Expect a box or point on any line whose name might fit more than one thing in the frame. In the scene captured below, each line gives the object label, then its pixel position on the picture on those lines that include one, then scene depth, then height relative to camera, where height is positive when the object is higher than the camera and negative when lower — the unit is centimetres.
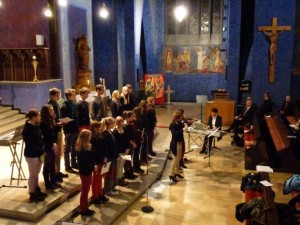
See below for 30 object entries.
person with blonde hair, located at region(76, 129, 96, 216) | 576 -156
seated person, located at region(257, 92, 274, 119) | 1181 -136
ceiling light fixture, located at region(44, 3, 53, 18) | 1284 +207
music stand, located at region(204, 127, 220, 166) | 881 -198
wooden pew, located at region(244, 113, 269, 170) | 909 -224
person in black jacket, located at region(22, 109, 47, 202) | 592 -138
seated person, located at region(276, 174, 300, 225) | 483 -200
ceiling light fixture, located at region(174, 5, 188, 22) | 914 +141
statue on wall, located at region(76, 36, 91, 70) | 1538 +66
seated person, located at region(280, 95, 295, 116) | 1192 -138
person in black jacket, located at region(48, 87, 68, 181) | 701 -122
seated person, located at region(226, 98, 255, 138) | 1116 -167
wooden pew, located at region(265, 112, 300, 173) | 887 -219
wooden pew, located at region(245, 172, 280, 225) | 443 -187
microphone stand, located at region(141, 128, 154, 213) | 671 -269
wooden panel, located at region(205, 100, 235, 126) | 1374 -165
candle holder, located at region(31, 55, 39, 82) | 1331 +12
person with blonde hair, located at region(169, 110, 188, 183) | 798 -163
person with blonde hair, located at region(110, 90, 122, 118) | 887 -95
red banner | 1725 -99
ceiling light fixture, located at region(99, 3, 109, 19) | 1351 +208
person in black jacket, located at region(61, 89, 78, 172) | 721 -114
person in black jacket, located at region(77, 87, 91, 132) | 745 -95
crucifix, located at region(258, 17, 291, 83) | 1188 +111
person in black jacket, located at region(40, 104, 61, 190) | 630 -140
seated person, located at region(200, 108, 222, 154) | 1006 -159
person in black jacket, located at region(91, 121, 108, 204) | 632 -157
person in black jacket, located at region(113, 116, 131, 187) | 705 -167
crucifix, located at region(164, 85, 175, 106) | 1902 -141
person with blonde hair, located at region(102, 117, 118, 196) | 650 -163
